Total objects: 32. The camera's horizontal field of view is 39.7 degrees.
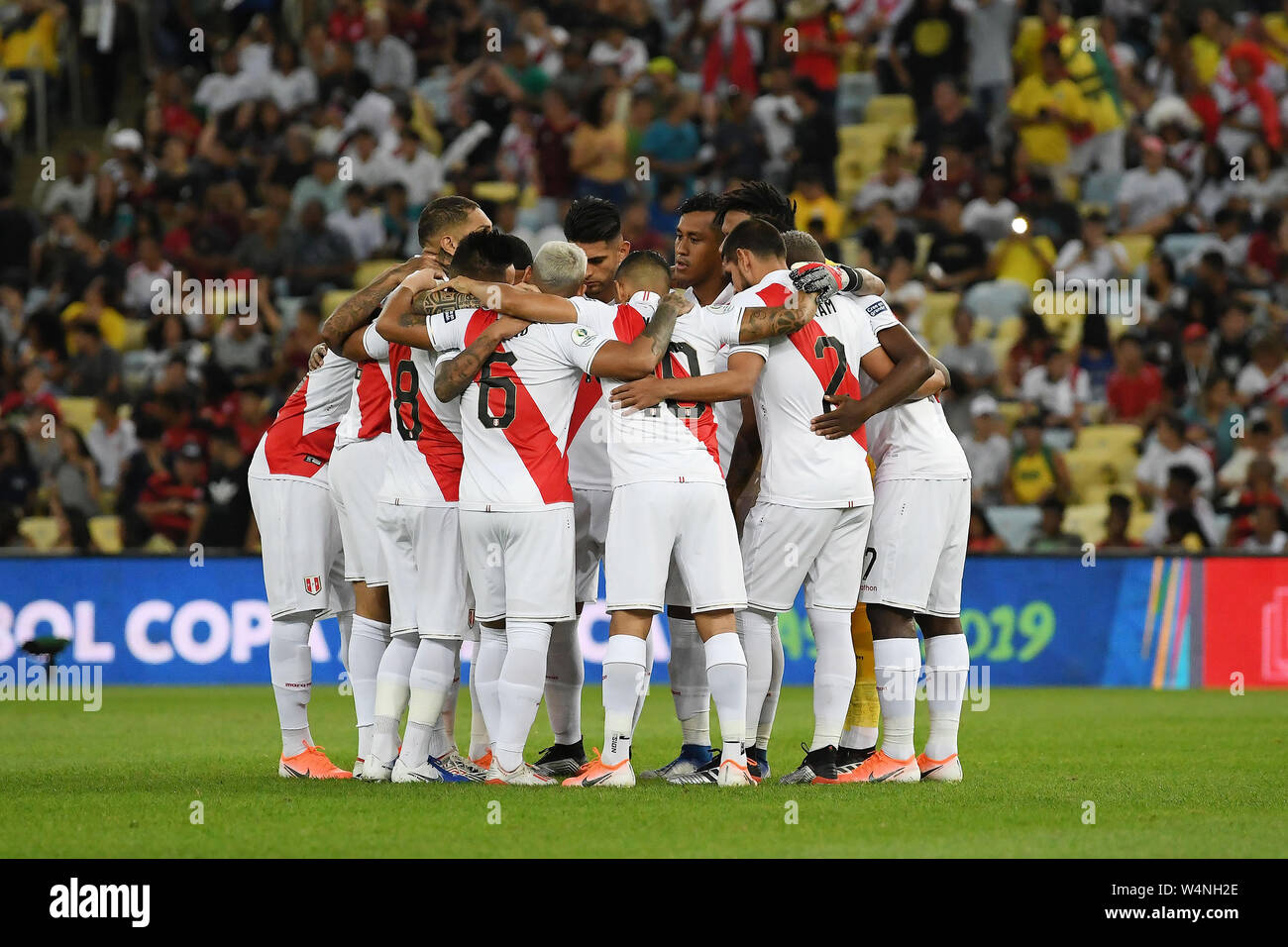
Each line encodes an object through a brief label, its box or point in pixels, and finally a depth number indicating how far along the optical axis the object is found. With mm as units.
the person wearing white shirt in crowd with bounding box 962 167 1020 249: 19734
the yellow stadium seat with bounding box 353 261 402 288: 20203
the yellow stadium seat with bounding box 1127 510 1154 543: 17016
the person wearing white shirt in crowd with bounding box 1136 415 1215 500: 16953
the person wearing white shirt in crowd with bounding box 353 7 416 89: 22359
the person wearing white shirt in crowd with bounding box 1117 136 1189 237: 19938
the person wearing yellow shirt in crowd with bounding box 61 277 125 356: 19828
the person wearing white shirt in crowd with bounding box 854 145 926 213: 20391
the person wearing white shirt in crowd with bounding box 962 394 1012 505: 17016
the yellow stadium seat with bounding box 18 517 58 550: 17297
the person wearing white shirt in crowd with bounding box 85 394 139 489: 17953
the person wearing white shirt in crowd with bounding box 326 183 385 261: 20406
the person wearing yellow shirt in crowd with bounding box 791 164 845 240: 19656
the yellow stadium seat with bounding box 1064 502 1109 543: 16906
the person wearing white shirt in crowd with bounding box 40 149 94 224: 21438
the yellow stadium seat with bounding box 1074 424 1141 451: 17734
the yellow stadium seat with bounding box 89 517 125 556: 17219
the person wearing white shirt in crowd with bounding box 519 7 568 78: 22219
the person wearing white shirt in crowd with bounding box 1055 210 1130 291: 19094
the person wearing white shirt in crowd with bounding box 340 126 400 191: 21016
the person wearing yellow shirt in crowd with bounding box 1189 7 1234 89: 21391
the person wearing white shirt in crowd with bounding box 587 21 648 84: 21844
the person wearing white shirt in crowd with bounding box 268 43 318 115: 22078
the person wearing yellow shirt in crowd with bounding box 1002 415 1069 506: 16984
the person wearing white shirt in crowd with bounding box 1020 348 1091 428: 17891
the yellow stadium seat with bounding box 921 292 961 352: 18766
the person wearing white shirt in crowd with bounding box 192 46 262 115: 22234
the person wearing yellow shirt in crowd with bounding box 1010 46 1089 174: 20781
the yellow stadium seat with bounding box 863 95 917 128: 21641
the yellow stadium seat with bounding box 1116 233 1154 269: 19719
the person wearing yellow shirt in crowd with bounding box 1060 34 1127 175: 20766
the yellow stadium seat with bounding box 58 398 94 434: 18656
